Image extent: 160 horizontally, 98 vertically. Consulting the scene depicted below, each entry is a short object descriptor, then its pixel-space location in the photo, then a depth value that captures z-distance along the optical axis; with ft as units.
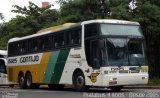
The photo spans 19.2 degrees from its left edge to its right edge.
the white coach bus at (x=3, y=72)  122.01
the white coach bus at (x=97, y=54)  70.49
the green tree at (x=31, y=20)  146.92
